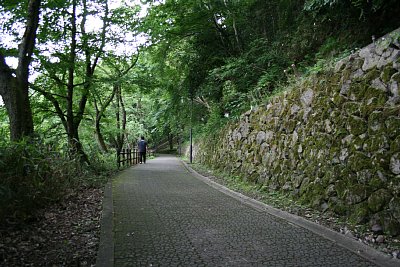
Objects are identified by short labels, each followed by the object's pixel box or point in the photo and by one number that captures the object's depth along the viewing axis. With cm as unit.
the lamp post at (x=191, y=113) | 1781
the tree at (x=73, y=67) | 1058
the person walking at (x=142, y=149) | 2076
